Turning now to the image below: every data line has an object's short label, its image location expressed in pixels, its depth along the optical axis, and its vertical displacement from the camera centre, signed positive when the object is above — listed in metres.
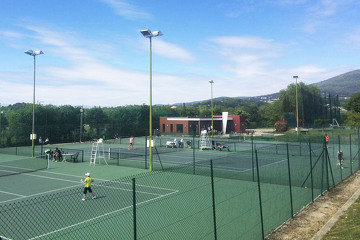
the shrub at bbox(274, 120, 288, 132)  66.25 +1.42
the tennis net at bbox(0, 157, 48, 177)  22.11 -2.43
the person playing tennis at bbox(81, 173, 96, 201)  12.92 -2.17
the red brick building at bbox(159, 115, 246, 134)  61.88 +2.04
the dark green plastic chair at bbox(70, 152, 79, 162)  26.89 -2.09
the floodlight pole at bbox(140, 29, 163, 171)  18.86 +6.52
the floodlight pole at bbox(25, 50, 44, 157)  27.97 +7.98
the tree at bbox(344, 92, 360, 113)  85.47 +8.49
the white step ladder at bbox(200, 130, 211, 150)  35.56 -1.28
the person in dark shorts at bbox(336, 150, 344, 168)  19.05 -1.60
